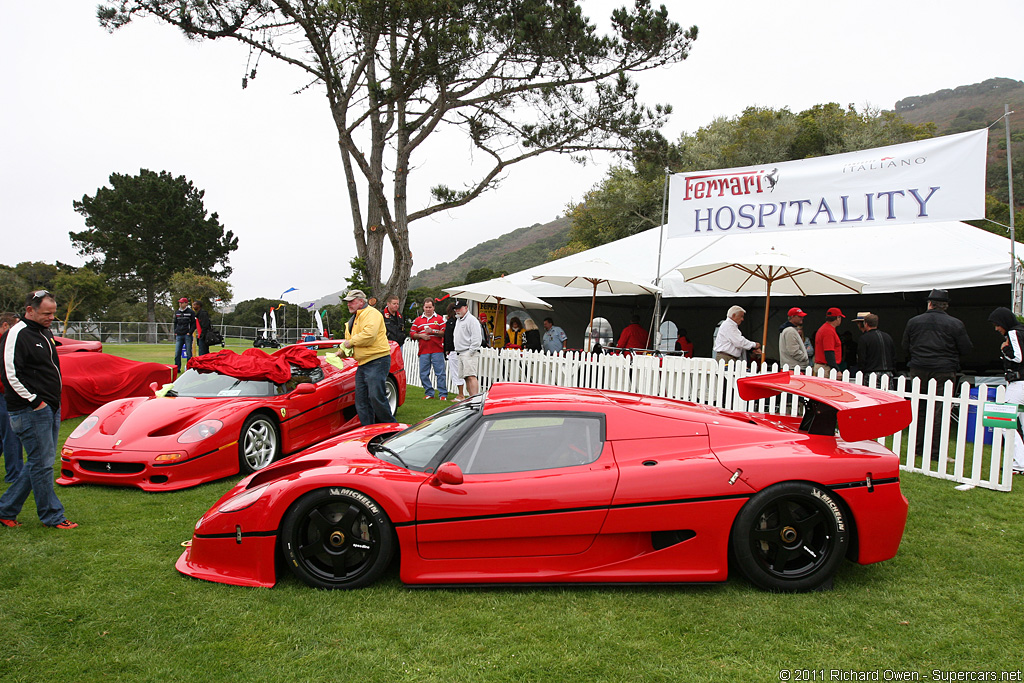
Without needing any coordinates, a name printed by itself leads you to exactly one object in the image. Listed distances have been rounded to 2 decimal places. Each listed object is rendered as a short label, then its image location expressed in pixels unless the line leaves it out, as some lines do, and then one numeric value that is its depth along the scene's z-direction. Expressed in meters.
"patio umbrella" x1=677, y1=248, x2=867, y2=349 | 8.62
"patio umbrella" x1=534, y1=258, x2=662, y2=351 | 10.80
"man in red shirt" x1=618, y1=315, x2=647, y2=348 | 13.01
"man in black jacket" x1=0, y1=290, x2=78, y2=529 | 4.25
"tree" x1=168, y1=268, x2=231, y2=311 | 48.66
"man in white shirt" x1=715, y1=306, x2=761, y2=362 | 8.78
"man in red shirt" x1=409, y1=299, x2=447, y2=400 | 11.17
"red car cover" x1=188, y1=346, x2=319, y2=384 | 6.52
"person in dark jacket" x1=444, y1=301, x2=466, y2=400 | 11.04
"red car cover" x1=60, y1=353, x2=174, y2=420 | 8.76
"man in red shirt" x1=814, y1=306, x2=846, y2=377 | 9.02
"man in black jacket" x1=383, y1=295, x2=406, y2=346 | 12.05
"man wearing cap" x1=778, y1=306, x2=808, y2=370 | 8.68
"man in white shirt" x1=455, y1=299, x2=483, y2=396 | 10.40
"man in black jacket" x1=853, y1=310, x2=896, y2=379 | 8.41
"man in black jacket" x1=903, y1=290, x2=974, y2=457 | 6.67
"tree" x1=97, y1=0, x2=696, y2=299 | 13.27
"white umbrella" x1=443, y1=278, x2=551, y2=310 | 13.18
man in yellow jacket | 6.86
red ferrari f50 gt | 3.35
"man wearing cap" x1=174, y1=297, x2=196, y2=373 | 15.00
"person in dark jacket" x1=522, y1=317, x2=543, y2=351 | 12.98
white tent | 9.94
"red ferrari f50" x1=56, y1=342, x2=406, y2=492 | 5.45
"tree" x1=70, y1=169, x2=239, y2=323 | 54.12
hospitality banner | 7.73
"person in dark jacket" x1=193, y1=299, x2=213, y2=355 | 15.23
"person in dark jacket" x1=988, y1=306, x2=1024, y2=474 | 6.15
